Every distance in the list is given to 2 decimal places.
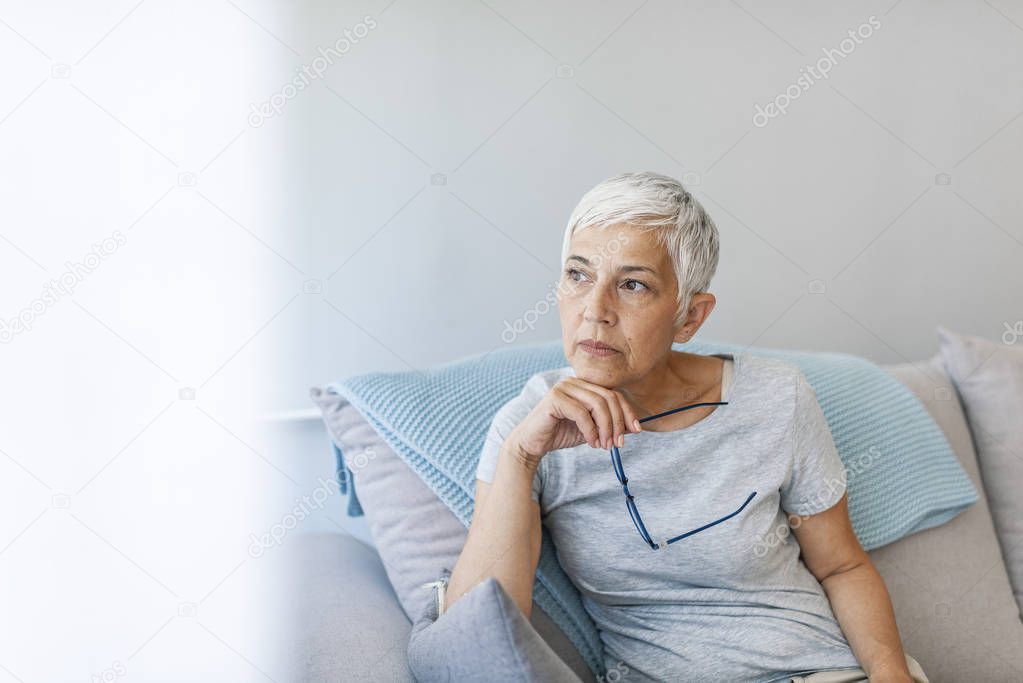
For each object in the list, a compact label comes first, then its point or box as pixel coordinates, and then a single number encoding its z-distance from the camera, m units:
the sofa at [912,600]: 1.41
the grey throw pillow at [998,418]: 1.78
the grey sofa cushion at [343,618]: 1.31
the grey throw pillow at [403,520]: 1.48
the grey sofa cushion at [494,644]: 1.09
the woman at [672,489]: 1.34
